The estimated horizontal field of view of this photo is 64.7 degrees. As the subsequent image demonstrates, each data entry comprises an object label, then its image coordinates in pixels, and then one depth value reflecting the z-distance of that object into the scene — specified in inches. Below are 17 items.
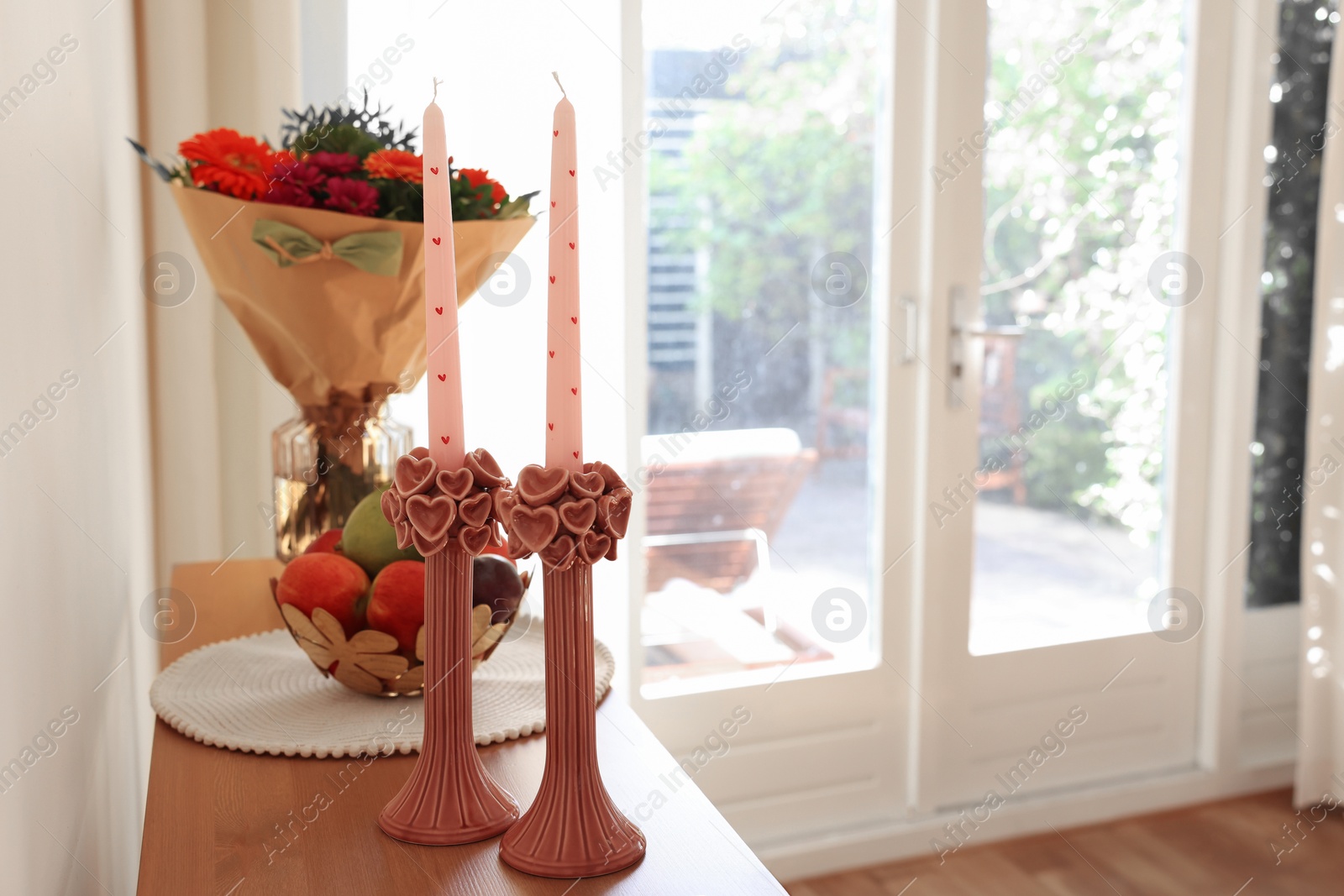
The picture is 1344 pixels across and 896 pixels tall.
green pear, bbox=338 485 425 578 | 28.3
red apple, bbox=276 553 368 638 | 27.6
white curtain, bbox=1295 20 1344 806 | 90.7
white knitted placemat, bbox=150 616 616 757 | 27.4
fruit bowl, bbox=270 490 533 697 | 27.4
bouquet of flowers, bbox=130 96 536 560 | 37.4
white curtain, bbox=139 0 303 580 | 63.1
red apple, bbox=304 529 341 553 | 29.5
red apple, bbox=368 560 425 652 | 27.3
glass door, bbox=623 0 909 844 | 80.2
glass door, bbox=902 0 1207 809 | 86.0
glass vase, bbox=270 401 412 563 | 43.4
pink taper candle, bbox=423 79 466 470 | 21.7
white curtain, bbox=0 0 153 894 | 20.1
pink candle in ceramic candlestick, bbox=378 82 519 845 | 21.8
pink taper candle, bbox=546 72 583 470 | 20.1
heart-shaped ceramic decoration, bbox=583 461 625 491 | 20.9
